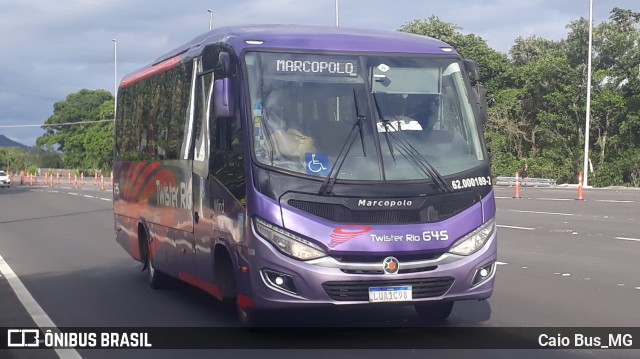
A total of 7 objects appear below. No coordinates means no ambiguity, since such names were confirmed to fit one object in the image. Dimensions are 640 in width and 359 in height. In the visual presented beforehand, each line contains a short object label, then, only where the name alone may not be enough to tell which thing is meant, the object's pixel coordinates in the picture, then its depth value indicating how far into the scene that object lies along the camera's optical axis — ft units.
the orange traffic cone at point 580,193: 96.85
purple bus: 25.49
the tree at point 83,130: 331.36
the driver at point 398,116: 27.43
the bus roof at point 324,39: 28.02
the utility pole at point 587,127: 135.85
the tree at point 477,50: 185.68
